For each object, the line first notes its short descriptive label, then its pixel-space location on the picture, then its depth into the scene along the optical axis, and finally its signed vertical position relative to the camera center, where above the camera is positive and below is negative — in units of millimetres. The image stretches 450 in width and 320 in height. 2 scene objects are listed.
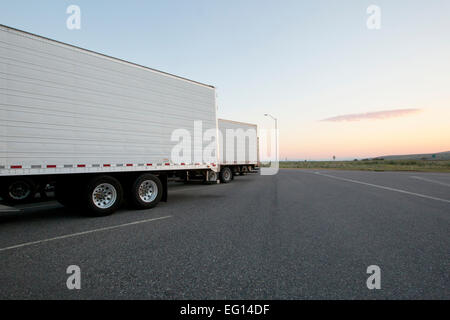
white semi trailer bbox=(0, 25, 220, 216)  5934 +1119
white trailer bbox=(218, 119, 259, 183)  18234 +987
